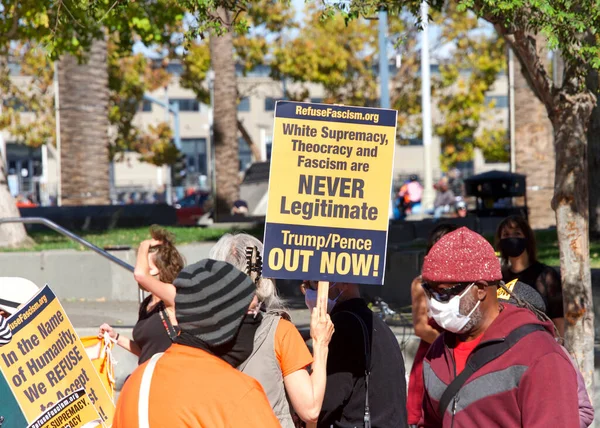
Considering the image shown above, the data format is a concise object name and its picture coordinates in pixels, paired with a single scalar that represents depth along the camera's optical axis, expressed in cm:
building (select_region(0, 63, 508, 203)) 6862
